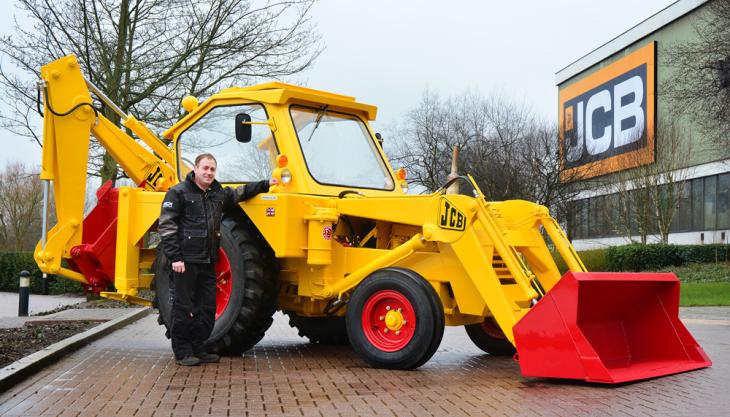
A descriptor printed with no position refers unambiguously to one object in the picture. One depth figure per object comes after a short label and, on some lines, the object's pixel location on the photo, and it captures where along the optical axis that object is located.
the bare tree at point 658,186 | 36.78
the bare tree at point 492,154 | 34.50
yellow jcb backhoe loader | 7.75
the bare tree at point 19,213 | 47.25
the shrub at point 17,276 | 30.03
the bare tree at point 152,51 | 19.41
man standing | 8.39
